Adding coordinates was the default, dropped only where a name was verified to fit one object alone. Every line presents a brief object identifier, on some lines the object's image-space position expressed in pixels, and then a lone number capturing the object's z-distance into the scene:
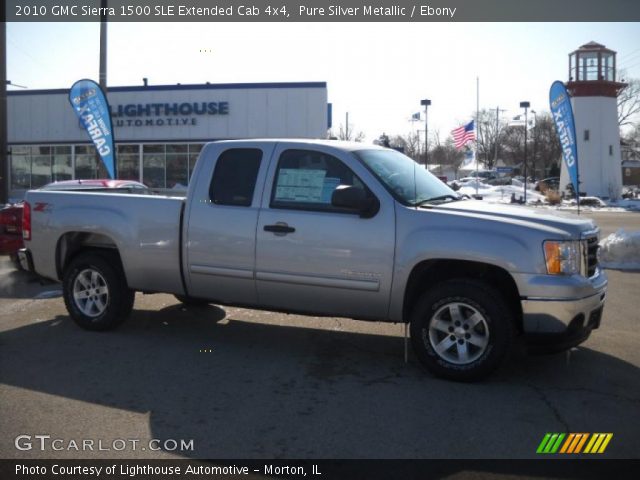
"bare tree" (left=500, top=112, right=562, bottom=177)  79.12
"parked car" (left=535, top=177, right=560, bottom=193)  48.90
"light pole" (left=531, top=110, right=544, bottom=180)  72.54
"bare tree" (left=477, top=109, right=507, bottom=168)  82.69
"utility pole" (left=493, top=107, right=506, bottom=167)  77.91
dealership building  30.95
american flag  18.58
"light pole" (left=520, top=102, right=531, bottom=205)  44.69
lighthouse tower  43.78
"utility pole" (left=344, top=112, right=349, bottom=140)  48.22
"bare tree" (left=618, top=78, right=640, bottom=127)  76.44
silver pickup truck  5.28
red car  10.03
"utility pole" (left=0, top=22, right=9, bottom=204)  14.81
